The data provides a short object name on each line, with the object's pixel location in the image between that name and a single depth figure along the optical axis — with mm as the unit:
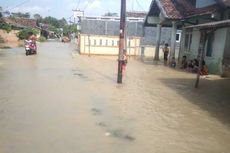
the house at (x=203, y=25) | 15688
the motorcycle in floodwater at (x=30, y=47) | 24366
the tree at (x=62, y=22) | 108575
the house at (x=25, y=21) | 54375
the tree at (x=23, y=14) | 99888
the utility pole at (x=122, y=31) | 11984
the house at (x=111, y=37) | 28062
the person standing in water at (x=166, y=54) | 23594
